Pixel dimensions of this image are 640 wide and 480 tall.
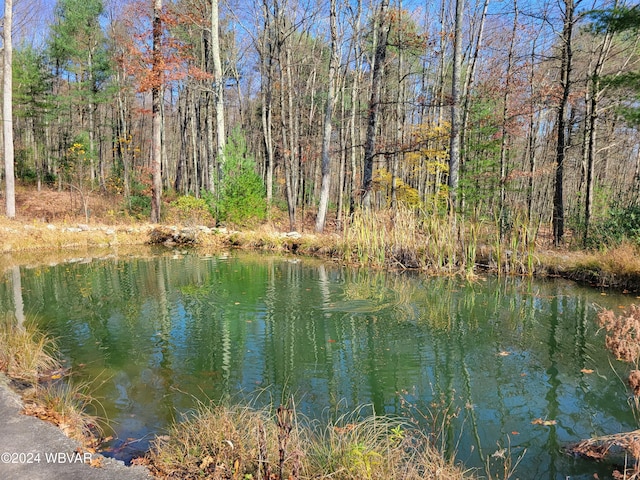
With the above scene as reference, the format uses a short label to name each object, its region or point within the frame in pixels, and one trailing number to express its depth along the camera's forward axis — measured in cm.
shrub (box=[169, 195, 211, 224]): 1383
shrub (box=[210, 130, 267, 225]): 1309
